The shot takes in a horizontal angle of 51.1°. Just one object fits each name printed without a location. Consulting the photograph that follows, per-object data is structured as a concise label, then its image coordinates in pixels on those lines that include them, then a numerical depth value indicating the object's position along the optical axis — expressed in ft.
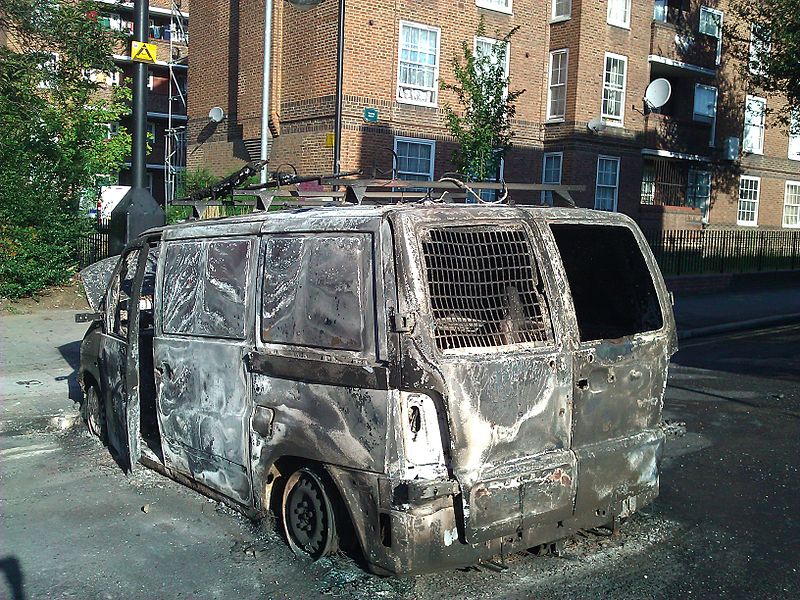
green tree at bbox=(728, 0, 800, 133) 69.67
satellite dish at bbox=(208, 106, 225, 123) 78.74
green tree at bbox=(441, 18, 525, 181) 54.03
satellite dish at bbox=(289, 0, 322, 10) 39.26
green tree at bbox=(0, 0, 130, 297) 47.62
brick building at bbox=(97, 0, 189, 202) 124.36
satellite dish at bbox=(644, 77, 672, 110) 81.71
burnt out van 13.43
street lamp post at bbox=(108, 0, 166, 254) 35.58
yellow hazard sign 34.86
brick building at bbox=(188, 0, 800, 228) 67.41
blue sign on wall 66.28
